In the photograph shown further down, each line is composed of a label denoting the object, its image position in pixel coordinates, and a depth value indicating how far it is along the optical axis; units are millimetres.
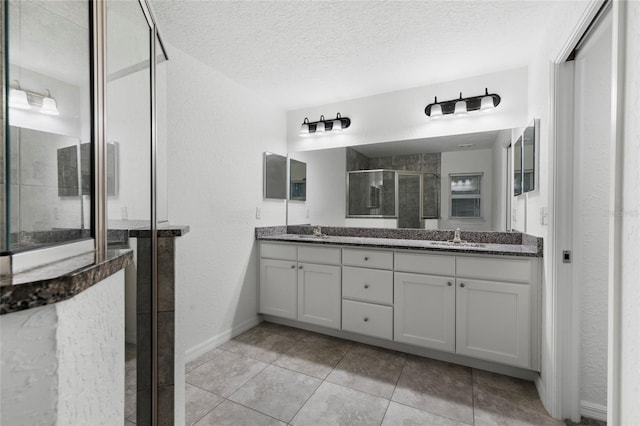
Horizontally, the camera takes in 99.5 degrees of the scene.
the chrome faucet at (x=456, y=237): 2397
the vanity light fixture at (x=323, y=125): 2938
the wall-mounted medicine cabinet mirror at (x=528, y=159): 1831
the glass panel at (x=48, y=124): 521
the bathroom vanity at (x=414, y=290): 1833
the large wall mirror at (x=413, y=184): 2418
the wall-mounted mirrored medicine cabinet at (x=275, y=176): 2934
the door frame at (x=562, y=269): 1487
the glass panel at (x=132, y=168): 842
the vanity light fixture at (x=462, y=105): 2299
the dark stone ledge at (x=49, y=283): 403
